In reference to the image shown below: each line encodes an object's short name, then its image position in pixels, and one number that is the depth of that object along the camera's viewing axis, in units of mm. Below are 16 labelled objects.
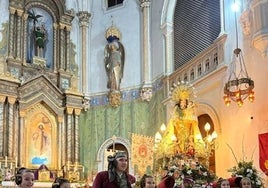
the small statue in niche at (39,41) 17719
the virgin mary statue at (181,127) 11586
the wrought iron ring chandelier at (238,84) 10117
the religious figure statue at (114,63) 17828
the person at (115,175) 4629
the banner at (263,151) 10070
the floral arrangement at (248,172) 8798
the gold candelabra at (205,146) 11430
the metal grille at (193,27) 13852
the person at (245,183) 7082
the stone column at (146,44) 17239
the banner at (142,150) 13719
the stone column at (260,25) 9930
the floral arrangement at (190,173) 7605
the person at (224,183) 6314
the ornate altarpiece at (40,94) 15953
